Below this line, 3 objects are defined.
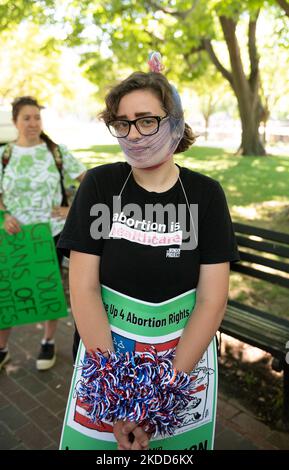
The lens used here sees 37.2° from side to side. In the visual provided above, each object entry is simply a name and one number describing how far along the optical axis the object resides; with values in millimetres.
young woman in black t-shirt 1593
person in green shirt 3213
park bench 2789
